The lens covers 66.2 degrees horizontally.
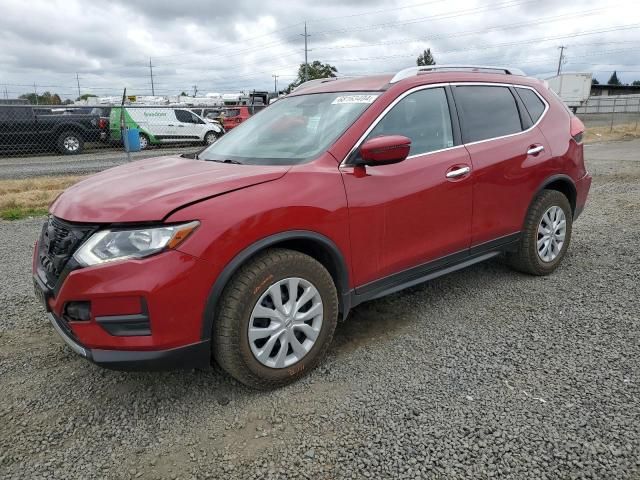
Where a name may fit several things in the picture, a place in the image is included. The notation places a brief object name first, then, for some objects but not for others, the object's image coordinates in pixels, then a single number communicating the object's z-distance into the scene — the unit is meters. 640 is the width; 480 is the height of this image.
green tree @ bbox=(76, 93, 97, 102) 44.23
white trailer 42.72
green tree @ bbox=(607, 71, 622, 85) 100.50
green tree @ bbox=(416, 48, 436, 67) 79.01
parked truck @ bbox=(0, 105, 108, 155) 14.94
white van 17.81
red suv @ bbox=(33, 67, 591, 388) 2.32
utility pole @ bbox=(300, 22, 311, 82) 51.16
